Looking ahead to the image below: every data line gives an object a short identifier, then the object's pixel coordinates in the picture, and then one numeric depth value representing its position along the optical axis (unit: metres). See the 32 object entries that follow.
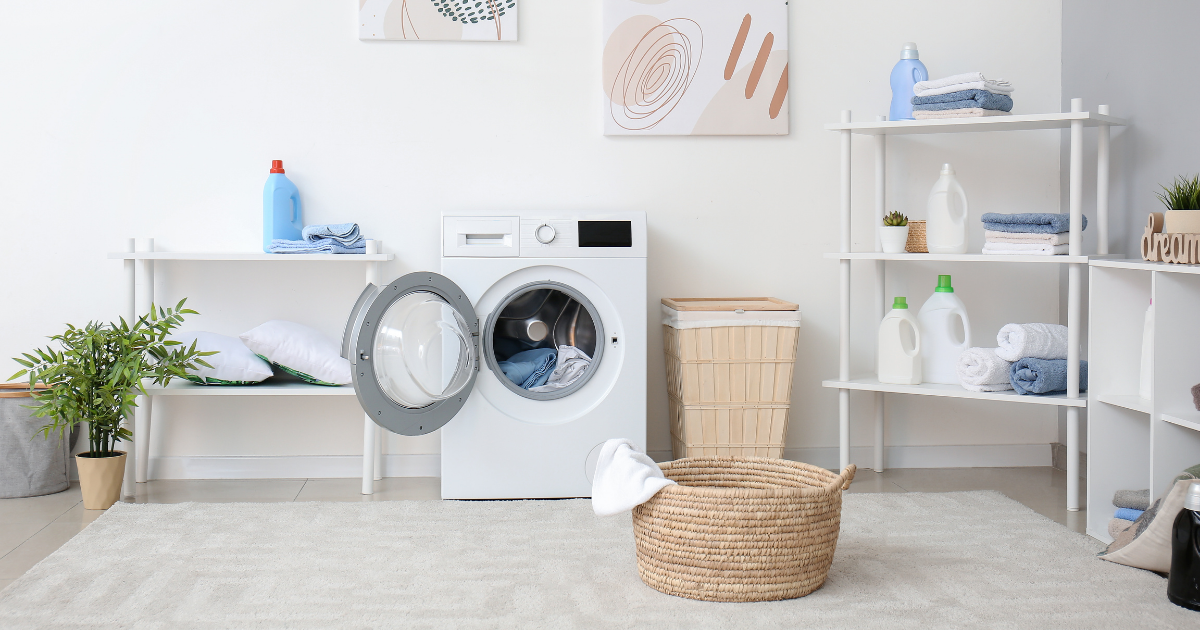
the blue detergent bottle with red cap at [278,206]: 2.80
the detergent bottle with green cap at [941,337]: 2.79
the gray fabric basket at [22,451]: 2.63
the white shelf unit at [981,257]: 2.49
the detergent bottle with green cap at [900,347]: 2.79
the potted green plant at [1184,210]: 1.98
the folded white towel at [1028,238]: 2.53
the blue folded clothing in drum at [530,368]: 2.64
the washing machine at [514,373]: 2.52
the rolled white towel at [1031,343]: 2.57
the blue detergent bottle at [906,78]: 2.81
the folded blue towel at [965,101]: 2.59
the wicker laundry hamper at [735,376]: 2.63
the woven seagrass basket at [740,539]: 1.70
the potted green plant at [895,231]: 2.77
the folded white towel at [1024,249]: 2.54
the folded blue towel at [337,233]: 2.68
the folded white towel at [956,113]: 2.61
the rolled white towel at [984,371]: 2.60
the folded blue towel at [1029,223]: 2.51
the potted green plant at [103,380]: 2.46
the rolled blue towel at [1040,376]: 2.53
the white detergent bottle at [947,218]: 2.73
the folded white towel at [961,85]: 2.59
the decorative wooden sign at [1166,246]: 1.95
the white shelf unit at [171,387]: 2.61
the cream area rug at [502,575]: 1.70
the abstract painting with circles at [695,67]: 2.94
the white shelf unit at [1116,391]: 2.23
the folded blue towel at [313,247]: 2.68
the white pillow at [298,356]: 2.67
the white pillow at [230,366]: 2.61
